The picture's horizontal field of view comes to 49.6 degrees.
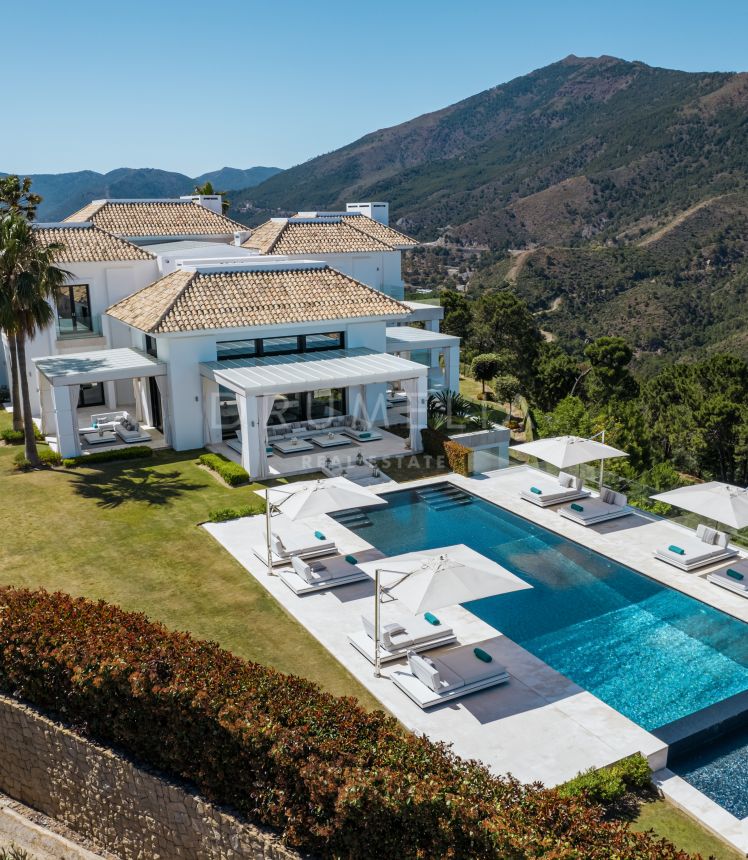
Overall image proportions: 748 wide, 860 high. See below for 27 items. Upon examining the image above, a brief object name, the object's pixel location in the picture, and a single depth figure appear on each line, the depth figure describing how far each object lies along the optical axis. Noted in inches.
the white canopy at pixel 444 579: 605.6
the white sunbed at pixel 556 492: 1000.2
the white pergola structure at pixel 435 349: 1389.0
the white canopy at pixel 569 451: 967.0
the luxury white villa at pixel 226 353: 1133.7
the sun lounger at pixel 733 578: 771.4
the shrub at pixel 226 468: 1047.6
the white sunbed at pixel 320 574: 770.8
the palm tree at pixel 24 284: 1067.9
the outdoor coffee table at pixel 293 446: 1166.3
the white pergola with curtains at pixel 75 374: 1119.0
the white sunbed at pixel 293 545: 816.9
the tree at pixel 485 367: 1710.1
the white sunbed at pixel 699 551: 821.2
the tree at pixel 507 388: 1616.6
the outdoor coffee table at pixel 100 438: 1200.8
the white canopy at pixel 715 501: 796.6
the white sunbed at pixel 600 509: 943.0
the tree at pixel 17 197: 1243.8
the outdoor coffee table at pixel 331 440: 1200.2
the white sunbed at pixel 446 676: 592.4
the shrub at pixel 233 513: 936.8
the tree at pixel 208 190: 2342.9
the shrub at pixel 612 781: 488.1
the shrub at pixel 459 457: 1109.1
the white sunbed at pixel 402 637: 642.2
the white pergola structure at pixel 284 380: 1063.0
